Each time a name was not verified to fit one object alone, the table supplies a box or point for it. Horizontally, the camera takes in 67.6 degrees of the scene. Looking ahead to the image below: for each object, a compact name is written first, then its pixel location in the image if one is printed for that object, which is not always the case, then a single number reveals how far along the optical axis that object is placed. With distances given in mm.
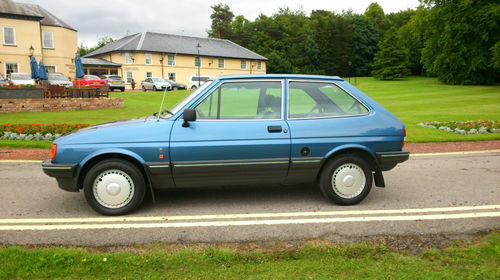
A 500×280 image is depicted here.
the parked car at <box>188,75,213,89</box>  42331
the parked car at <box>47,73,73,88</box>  28594
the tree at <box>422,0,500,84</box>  40688
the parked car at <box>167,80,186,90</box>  42250
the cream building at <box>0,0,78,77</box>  37812
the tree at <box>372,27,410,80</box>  66125
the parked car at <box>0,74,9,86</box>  24366
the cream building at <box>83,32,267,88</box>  51438
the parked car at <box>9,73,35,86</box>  26891
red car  32478
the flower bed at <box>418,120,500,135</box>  11621
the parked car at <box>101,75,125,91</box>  37250
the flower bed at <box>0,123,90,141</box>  10336
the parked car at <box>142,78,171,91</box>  39822
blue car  4566
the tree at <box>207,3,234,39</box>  95038
